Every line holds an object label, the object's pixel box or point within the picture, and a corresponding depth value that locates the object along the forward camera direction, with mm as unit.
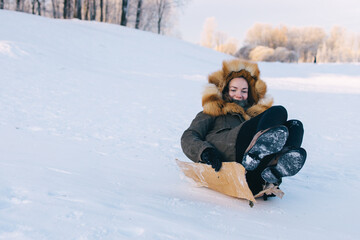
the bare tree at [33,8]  23283
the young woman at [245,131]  1872
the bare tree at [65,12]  18528
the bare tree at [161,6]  25455
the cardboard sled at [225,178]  1946
